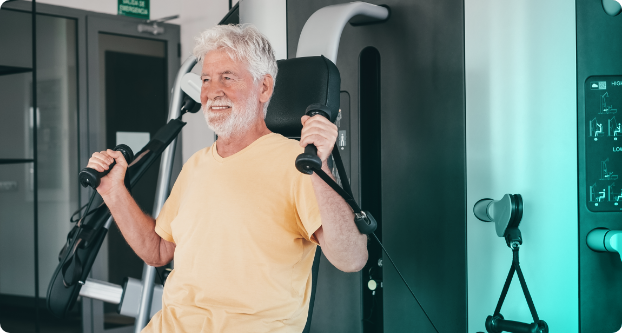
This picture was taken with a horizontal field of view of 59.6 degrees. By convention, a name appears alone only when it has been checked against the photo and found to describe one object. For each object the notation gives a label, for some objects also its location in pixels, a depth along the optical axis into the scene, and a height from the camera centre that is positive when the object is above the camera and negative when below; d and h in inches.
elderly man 48.6 -4.8
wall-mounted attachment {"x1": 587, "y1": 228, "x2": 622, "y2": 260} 51.1 -7.3
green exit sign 145.0 +43.4
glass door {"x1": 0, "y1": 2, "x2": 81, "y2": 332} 127.7 +3.1
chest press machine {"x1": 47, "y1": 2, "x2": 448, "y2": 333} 51.1 +5.3
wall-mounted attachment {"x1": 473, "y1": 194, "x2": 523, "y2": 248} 50.4 -4.9
